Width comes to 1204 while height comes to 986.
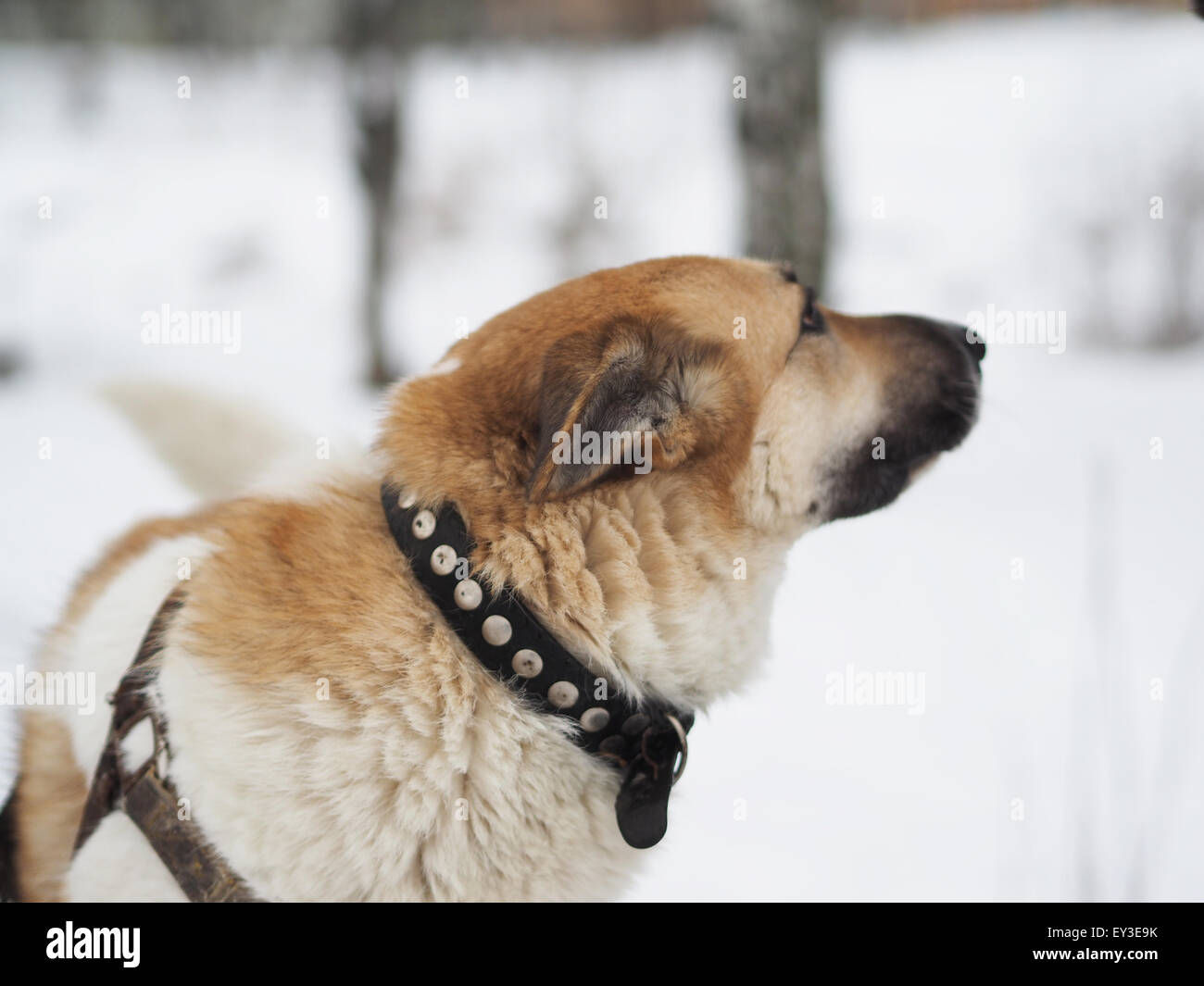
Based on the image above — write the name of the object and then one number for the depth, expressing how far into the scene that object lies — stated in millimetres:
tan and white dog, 1569
